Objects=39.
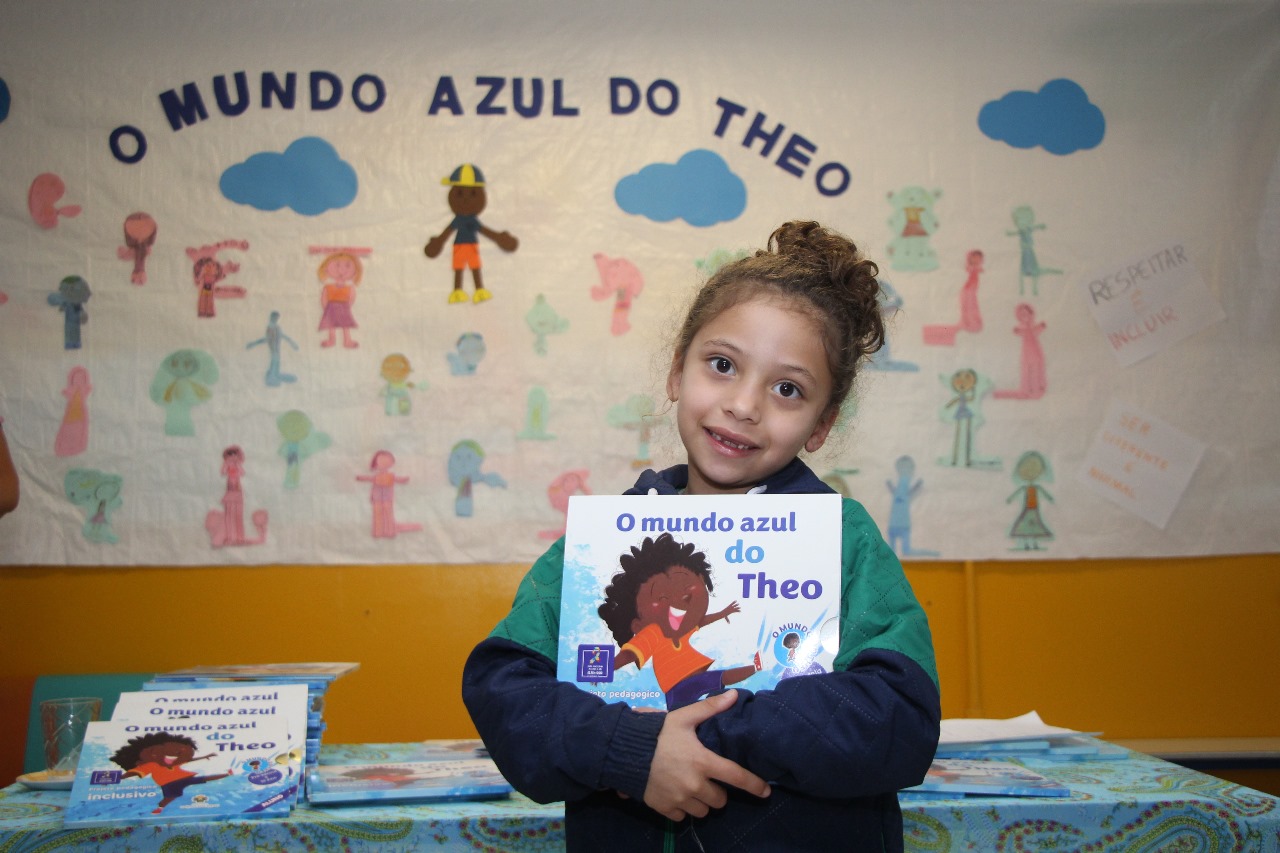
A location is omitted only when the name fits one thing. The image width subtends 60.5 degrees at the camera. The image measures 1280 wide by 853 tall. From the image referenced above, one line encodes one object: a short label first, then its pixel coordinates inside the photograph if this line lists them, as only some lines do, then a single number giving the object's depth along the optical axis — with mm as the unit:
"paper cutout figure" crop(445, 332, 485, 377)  2582
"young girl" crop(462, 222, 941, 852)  880
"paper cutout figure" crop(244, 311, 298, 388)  2551
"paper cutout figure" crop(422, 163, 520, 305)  2590
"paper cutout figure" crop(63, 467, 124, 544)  2508
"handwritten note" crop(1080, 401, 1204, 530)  2648
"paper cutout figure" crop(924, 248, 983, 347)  2646
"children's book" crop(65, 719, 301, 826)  1276
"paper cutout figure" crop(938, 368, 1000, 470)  2637
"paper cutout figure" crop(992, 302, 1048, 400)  2658
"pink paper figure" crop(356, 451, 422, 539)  2555
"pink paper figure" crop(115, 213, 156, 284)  2541
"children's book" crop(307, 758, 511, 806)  1344
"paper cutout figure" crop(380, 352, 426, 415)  2566
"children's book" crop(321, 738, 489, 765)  1615
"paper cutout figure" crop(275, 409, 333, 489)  2547
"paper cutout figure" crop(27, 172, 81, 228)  2535
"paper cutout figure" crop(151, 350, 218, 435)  2531
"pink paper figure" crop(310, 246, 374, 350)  2568
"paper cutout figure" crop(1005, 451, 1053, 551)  2643
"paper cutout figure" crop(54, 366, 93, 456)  2504
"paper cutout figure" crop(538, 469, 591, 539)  2576
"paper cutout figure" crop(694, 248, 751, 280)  2613
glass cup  1520
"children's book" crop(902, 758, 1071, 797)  1327
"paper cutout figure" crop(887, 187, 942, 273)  2650
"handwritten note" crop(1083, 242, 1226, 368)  2676
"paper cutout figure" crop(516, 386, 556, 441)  2582
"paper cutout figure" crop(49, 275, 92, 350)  2520
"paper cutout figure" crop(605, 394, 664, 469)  2582
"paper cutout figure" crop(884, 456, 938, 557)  2623
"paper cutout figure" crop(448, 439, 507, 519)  2566
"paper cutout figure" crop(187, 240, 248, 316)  2553
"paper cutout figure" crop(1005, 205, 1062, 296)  2672
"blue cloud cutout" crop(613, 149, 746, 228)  2633
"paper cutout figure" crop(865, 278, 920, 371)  2623
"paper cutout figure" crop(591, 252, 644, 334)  2604
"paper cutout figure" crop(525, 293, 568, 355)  2592
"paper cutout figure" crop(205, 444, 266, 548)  2533
